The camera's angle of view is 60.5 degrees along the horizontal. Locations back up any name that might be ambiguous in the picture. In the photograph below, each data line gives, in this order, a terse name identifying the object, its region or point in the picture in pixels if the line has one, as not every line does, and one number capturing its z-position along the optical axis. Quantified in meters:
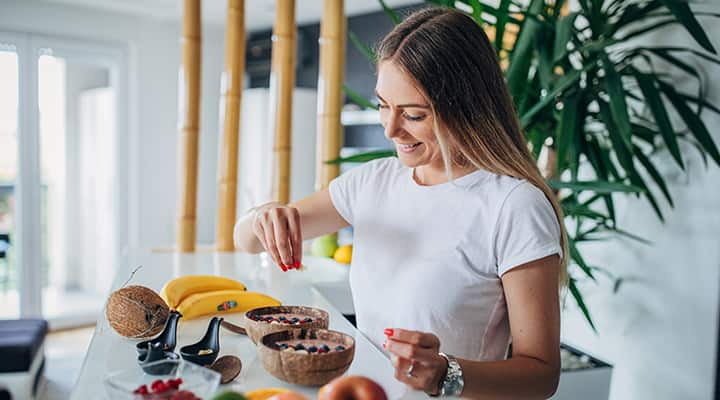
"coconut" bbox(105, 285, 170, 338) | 1.17
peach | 0.77
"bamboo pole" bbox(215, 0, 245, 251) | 2.61
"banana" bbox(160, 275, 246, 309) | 1.46
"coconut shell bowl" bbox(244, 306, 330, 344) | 1.09
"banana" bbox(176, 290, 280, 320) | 1.40
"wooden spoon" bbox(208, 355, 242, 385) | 0.99
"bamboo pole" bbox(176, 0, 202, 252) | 2.47
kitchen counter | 0.98
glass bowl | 0.84
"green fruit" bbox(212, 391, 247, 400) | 0.72
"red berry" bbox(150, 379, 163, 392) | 0.83
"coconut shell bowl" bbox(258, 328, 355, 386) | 0.92
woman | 1.11
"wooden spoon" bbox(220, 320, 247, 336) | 1.25
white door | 4.98
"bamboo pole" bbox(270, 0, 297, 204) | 2.58
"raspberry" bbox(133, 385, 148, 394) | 0.82
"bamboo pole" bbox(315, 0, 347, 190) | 2.55
